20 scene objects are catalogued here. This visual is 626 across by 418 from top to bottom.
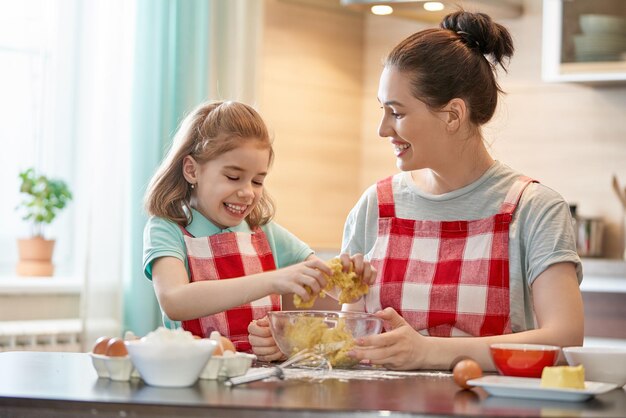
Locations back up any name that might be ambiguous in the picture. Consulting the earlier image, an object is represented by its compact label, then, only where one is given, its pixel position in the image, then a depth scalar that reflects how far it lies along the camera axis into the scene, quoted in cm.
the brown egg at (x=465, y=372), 236
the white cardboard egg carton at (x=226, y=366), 241
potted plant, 505
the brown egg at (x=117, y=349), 241
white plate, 227
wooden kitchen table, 213
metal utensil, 247
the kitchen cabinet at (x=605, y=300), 496
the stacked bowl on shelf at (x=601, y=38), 541
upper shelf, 542
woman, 301
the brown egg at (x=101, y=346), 244
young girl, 297
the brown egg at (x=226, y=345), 248
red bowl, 246
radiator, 471
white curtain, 491
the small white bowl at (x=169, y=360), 232
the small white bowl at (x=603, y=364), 250
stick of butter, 228
